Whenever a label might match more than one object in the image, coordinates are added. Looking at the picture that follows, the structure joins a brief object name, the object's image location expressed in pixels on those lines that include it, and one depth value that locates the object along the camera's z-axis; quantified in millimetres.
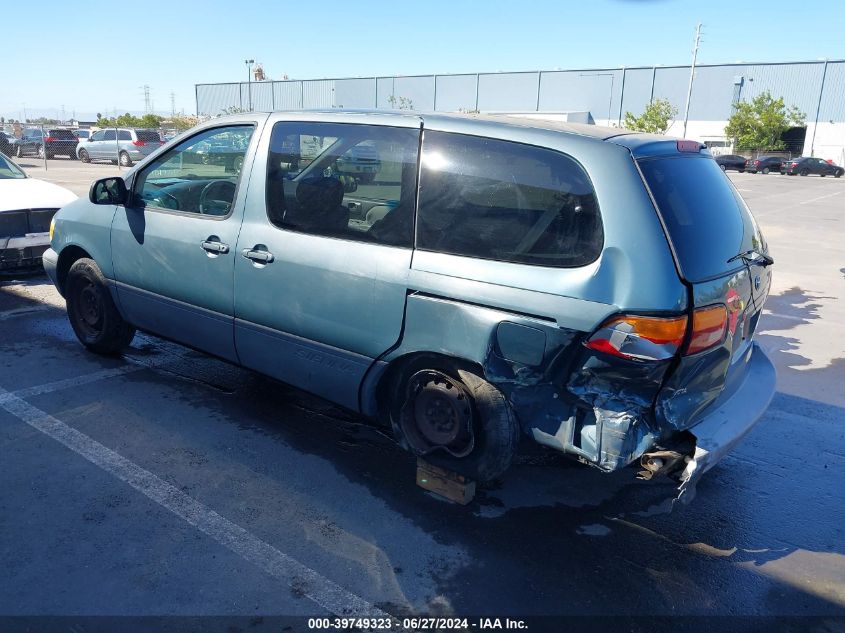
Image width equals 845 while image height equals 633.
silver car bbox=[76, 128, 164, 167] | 28812
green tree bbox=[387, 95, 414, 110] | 67625
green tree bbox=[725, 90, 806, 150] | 54188
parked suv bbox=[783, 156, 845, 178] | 42844
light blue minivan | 2791
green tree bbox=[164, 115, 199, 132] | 49772
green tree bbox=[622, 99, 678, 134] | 52125
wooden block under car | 3422
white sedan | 7086
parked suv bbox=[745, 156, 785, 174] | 44000
